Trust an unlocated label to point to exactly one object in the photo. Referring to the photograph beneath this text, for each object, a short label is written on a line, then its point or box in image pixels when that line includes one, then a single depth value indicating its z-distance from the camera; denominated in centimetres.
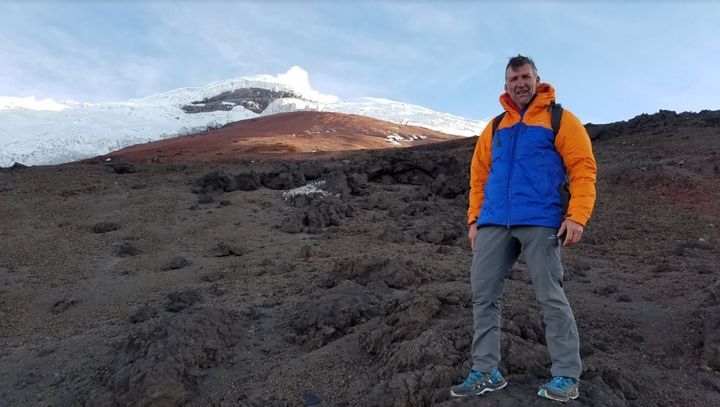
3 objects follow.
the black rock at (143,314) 484
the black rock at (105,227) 867
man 249
